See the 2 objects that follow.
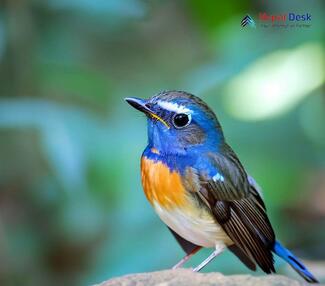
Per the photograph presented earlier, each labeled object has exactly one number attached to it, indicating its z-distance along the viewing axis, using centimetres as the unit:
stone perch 627
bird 642
